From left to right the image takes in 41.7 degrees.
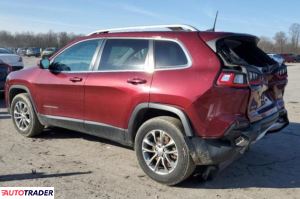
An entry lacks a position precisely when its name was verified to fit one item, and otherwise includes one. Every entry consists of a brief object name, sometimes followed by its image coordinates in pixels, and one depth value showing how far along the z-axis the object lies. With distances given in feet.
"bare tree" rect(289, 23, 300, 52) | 321.52
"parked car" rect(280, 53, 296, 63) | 215.92
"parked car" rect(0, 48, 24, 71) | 38.65
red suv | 13.94
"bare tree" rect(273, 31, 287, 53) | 320.48
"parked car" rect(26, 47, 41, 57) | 234.99
